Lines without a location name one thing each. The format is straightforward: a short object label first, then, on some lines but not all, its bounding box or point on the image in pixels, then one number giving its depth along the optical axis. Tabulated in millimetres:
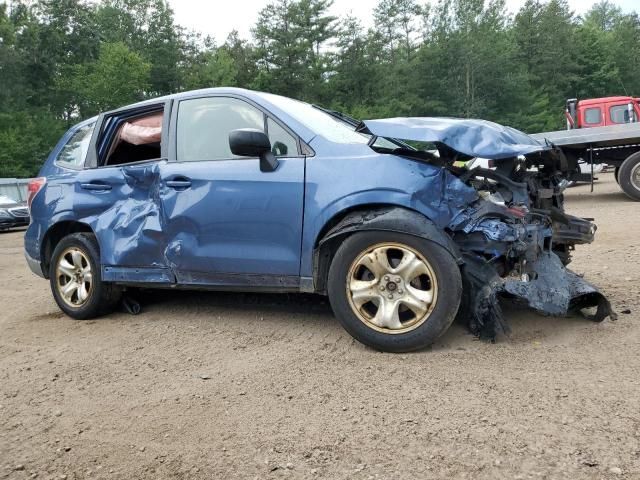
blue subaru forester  3287
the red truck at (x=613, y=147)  10750
